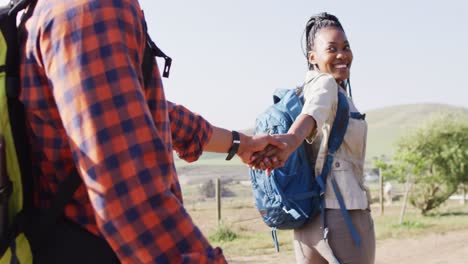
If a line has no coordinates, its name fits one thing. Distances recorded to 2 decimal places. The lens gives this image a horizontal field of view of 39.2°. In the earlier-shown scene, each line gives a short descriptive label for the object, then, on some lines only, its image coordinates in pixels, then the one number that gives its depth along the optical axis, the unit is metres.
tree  19.17
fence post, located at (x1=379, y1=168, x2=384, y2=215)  19.06
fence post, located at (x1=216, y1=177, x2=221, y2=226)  15.80
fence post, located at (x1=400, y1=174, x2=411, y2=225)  16.14
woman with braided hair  3.29
